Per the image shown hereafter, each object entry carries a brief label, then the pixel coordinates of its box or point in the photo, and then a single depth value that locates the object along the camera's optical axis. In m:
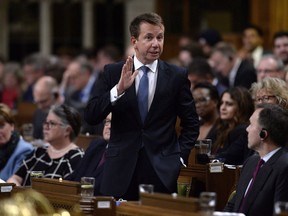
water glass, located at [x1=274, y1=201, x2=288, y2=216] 9.12
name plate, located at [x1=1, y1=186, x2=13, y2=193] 12.35
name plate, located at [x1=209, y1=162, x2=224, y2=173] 13.63
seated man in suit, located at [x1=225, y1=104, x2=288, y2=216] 11.40
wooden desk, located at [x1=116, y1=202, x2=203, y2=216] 9.84
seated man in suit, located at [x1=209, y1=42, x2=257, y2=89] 22.23
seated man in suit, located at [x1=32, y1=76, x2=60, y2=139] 21.02
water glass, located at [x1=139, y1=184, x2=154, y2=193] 10.44
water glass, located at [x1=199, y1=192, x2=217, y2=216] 9.61
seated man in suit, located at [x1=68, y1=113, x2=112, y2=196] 14.33
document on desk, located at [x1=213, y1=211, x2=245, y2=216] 10.32
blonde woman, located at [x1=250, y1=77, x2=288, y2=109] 13.74
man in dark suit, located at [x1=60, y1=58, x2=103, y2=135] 24.35
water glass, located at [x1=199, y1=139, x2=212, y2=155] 14.30
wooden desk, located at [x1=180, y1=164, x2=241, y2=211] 13.65
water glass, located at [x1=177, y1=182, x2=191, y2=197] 13.72
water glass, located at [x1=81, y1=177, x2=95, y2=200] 11.33
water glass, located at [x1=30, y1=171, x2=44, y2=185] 13.74
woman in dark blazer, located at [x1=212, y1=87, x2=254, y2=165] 15.27
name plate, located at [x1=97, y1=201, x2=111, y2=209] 10.98
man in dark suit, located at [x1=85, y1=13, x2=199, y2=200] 12.14
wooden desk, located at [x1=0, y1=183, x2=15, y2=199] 12.34
